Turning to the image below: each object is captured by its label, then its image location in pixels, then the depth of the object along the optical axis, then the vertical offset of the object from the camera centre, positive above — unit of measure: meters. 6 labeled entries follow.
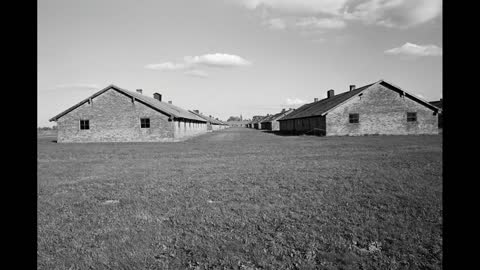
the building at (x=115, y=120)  25.03 +1.36
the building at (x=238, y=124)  152.75 +4.98
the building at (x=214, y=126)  67.85 +2.33
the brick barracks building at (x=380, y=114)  27.61 +1.82
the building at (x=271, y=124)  64.14 +2.07
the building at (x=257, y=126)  87.46 +2.36
